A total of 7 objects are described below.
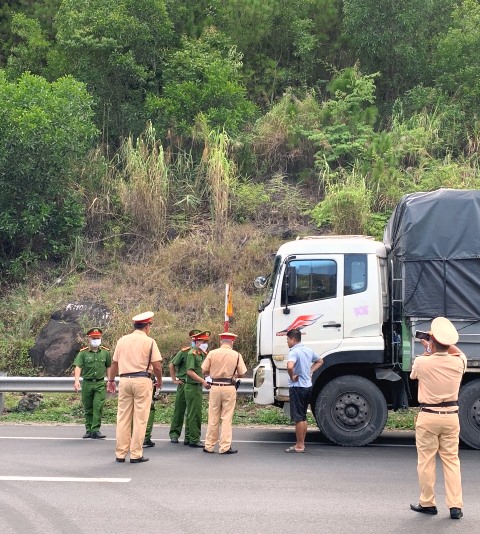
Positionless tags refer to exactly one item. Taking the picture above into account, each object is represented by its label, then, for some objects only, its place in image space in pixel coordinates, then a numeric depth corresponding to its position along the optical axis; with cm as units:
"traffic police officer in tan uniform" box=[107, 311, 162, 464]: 1077
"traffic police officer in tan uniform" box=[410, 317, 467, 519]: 815
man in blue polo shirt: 1165
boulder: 1705
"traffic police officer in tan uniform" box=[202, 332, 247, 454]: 1167
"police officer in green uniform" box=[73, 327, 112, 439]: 1284
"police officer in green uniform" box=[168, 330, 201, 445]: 1240
